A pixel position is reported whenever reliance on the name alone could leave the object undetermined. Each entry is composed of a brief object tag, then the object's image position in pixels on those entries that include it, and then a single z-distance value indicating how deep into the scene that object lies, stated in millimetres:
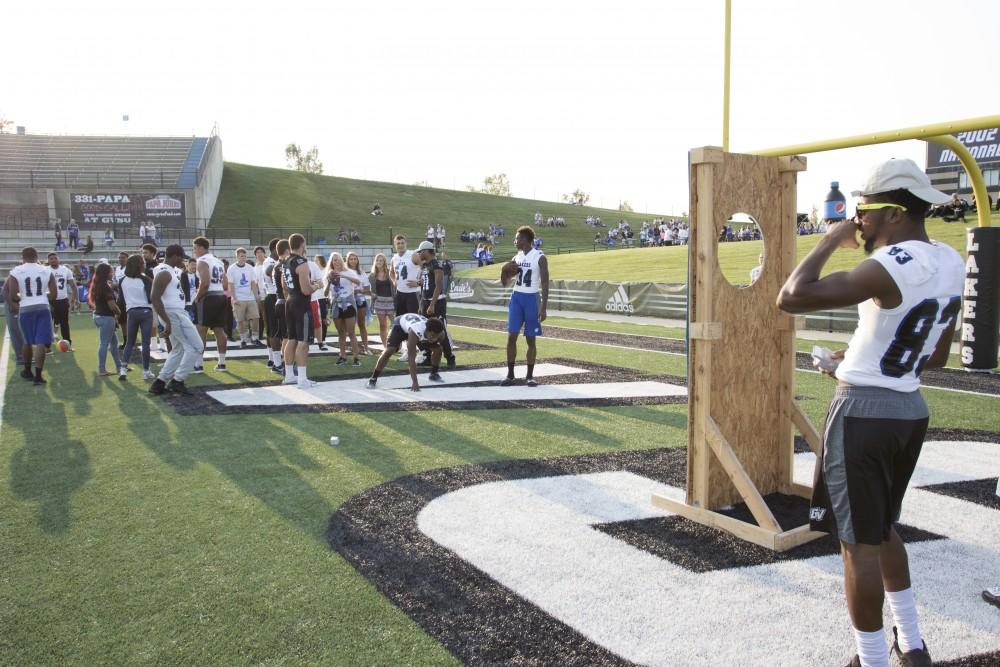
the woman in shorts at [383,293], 12531
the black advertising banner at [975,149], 33969
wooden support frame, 4473
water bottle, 3340
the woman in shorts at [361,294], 13016
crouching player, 9188
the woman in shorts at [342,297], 11953
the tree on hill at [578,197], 110812
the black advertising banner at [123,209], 43250
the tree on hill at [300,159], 107562
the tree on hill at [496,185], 118875
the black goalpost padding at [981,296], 9461
